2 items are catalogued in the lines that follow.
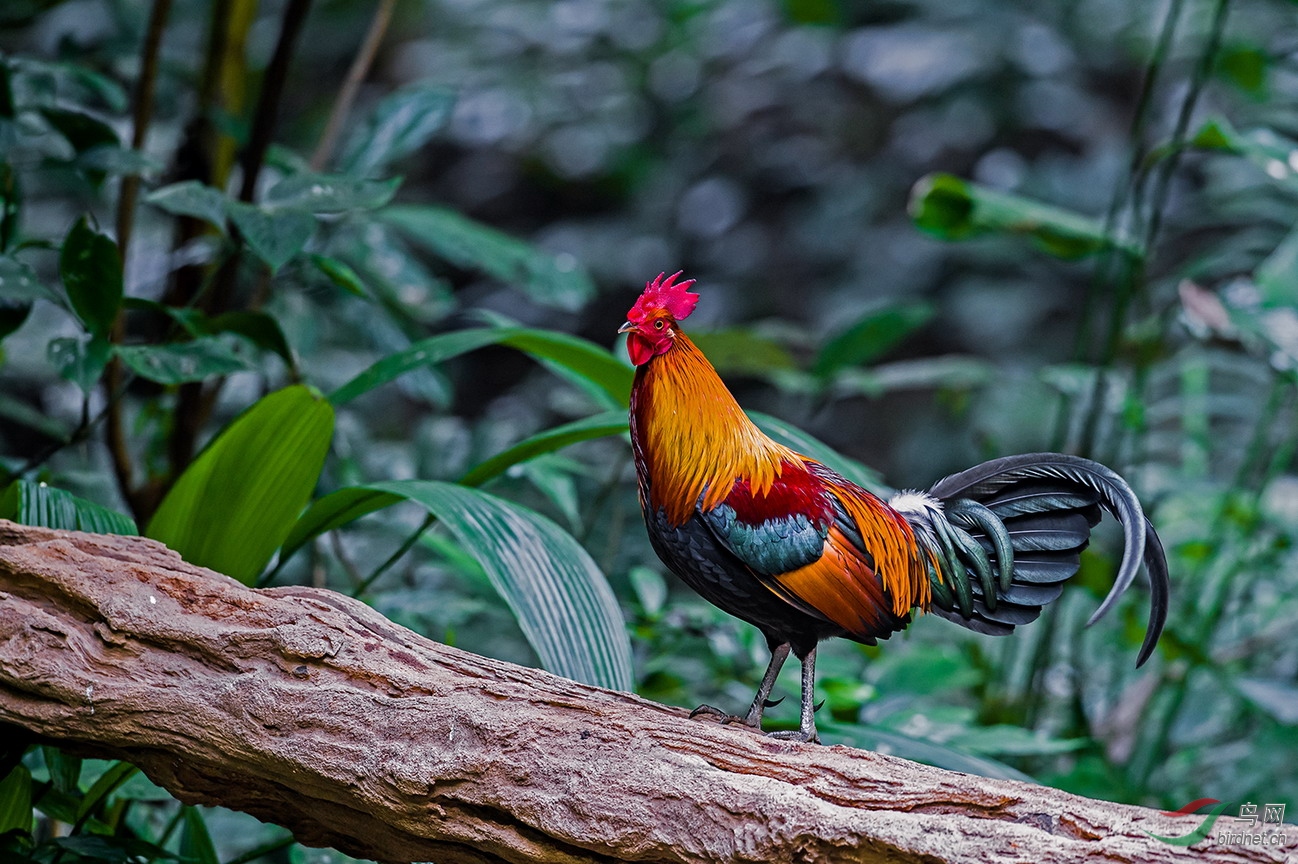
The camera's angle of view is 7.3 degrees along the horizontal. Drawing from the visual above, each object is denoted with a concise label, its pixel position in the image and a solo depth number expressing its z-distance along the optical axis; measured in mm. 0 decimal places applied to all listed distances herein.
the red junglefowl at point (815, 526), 8604
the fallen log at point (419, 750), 8469
